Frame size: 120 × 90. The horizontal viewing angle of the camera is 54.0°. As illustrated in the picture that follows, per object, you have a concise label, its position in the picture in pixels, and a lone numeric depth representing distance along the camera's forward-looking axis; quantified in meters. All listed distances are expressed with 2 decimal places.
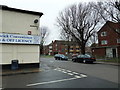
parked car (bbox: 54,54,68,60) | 30.92
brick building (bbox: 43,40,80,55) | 77.68
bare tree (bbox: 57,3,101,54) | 28.33
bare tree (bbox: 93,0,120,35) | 19.40
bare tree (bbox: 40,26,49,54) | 61.53
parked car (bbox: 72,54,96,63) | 20.75
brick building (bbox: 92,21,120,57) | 33.28
